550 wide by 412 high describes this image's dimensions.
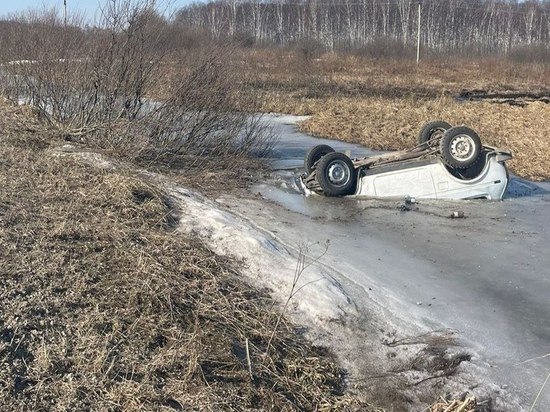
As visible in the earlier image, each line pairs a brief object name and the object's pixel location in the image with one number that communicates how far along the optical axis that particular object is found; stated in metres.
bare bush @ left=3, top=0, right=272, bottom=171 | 11.54
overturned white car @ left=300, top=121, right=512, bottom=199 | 10.02
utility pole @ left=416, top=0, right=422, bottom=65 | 53.24
